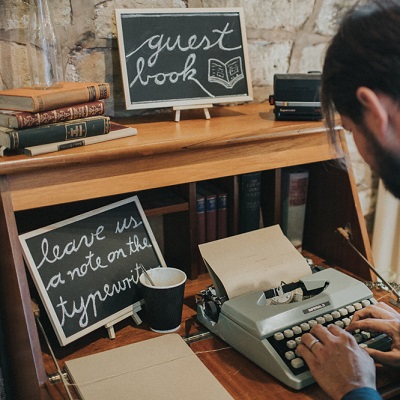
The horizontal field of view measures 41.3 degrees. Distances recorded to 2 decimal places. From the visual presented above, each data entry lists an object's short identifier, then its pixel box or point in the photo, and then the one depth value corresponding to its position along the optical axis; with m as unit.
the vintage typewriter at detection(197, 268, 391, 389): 1.15
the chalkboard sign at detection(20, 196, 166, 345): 1.22
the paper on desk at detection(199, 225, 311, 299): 1.35
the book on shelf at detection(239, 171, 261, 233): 1.59
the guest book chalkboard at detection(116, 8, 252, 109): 1.42
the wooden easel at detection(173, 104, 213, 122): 1.46
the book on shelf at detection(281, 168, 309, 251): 1.71
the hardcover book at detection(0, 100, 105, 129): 1.09
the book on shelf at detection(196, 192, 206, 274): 1.55
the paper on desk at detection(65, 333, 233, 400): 1.06
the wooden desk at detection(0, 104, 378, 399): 1.11
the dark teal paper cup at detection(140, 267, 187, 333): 1.28
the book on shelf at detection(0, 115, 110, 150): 1.08
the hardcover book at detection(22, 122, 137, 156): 1.10
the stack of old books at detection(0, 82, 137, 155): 1.09
